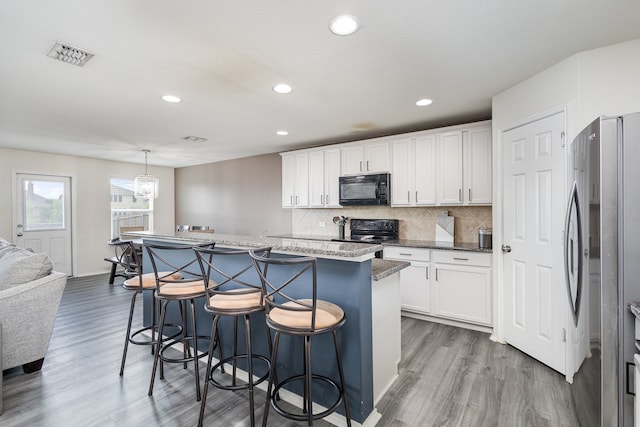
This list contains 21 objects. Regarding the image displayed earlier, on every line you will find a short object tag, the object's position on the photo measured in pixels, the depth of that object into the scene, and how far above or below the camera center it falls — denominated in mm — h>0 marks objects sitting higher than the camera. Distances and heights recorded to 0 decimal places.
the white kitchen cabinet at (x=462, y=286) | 3143 -783
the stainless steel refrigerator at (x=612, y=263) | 1257 -216
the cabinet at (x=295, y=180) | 4898 +576
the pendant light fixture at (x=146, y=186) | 4758 +454
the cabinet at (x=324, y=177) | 4562 +570
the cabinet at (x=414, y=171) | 3758 +552
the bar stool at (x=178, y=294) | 2035 -546
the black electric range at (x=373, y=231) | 4250 -245
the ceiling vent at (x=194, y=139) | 4551 +1170
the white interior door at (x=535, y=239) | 2340 -219
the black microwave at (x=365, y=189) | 4047 +342
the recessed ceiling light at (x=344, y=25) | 1756 +1139
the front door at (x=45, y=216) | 5363 -16
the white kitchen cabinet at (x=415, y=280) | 3494 -779
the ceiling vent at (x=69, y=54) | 2035 +1128
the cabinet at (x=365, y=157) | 4117 +803
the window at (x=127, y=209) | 6512 +137
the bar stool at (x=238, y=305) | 1730 -538
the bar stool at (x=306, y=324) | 1487 -560
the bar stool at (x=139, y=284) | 2337 -549
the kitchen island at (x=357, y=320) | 1747 -666
